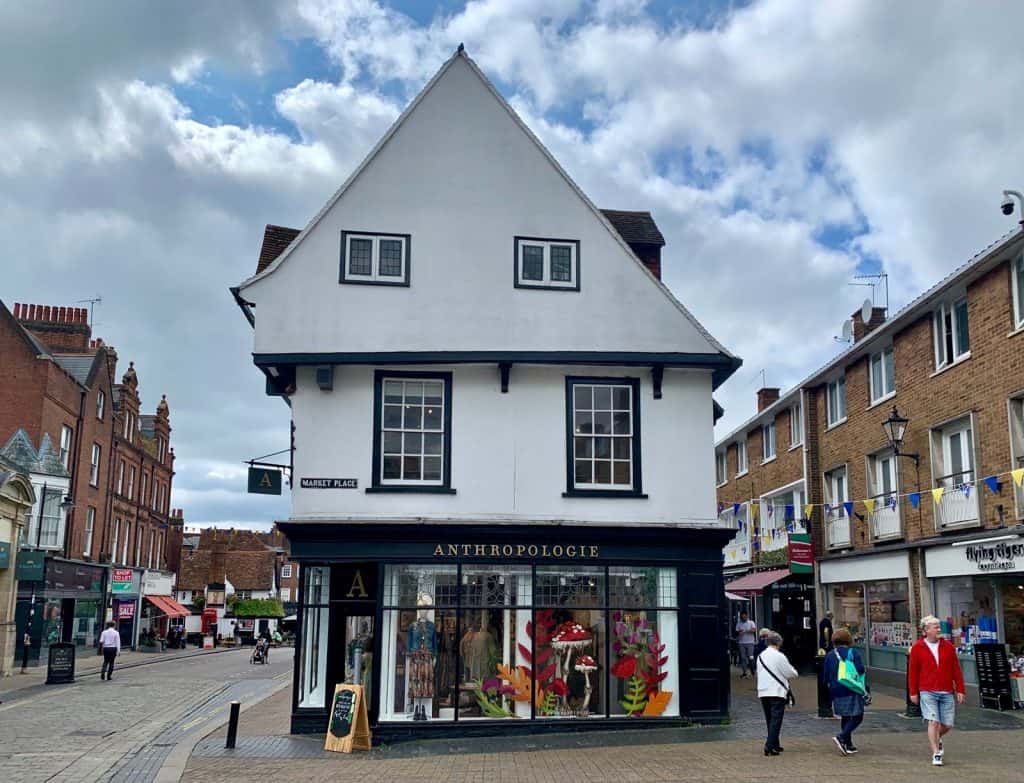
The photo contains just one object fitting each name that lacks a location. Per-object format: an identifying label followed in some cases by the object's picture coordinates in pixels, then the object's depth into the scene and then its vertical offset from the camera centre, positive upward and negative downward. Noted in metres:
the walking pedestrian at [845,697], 12.60 -1.20
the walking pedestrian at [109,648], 27.58 -1.44
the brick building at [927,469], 18.09 +2.93
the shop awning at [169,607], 49.69 -0.58
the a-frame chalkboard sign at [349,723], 14.34 -1.80
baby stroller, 37.66 -2.13
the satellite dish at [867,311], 27.38 +7.87
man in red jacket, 11.85 -0.93
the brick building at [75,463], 33.16 +5.10
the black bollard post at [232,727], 14.44 -1.88
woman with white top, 12.88 -1.16
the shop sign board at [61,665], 26.09 -1.82
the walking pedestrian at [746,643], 25.59 -1.08
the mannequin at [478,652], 15.70 -0.84
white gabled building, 15.78 +2.57
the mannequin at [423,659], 15.56 -0.96
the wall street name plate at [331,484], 16.11 +1.79
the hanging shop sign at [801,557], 24.14 +1.06
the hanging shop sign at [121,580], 42.78 +0.64
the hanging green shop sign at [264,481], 16.97 +1.94
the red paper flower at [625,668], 16.00 -1.09
